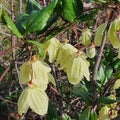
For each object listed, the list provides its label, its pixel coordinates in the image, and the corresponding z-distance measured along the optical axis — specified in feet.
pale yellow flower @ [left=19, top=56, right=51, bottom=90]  1.92
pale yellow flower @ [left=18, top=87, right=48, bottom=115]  1.90
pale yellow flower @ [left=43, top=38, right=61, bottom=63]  2.03
